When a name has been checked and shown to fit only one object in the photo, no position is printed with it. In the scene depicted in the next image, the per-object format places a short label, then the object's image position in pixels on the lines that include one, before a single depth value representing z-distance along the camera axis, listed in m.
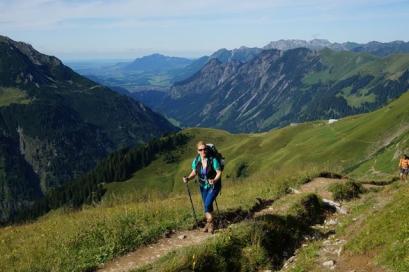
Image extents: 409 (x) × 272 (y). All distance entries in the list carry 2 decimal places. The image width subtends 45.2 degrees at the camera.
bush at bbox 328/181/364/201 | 25.00
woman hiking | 17.84
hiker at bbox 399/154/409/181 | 38.16
